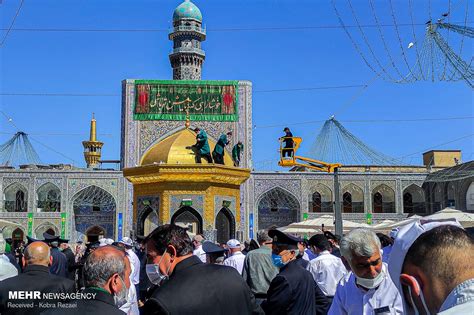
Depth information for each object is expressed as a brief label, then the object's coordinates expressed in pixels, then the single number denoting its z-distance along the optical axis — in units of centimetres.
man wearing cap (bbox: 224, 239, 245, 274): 681
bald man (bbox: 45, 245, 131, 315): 232
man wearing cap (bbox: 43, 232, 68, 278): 720
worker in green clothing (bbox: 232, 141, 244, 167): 1667
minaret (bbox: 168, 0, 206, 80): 3656
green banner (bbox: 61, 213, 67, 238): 3144
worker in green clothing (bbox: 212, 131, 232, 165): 1412
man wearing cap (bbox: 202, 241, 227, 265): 563
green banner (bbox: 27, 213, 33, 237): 3148
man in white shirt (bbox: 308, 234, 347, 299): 521
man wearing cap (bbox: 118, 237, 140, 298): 740
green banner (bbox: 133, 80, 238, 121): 3191
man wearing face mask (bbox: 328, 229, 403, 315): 299
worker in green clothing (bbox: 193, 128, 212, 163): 1390
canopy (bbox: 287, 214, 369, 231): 1784
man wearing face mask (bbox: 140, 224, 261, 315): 245
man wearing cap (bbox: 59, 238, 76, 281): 833
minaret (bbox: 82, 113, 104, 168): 3906
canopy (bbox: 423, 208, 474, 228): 1400
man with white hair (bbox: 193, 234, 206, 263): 805
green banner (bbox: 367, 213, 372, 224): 3311
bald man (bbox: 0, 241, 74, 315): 339
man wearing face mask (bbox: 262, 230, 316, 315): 382
